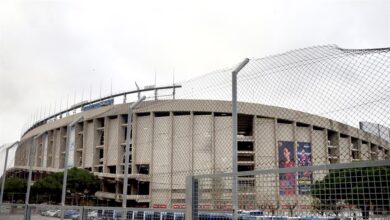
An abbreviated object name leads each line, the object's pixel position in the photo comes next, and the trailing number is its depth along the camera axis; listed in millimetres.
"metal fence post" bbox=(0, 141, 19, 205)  18859
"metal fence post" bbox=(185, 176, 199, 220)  4468
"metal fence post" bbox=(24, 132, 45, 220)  8778
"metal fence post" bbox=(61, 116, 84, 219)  12038
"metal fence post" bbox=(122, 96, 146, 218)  8330
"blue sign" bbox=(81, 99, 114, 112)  59012
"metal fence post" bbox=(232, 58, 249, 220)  5278
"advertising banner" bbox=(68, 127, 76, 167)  52525
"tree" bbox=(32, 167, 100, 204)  45969
